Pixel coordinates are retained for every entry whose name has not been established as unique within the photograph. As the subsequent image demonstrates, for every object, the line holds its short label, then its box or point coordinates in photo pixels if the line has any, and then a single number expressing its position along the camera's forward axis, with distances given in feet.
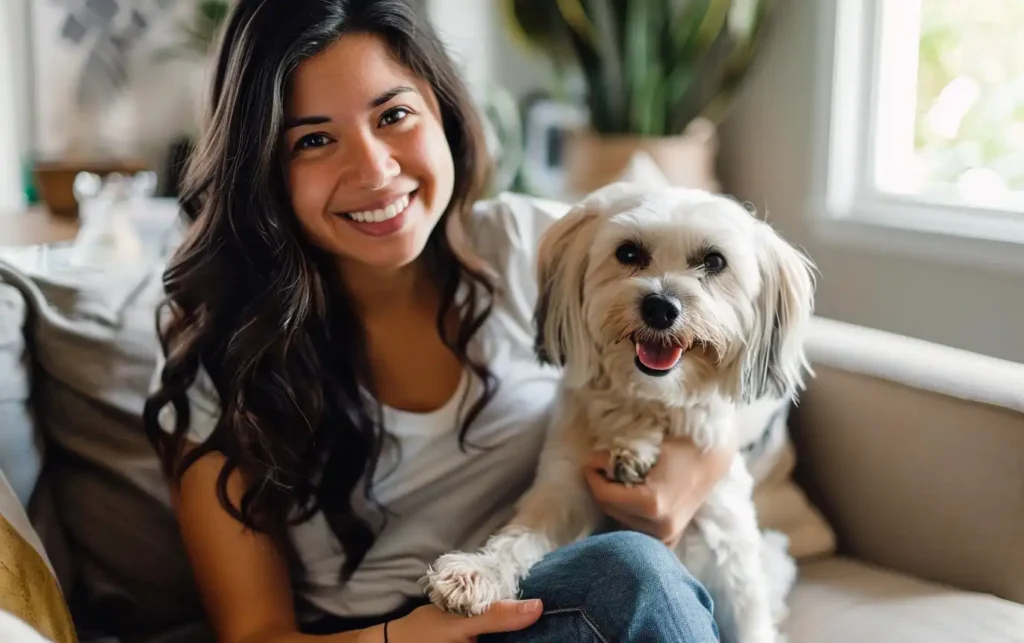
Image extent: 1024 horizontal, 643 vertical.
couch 4.57
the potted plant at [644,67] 8.05
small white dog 3.89
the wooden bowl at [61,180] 8.83
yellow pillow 3.25
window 7.00
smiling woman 3.97
